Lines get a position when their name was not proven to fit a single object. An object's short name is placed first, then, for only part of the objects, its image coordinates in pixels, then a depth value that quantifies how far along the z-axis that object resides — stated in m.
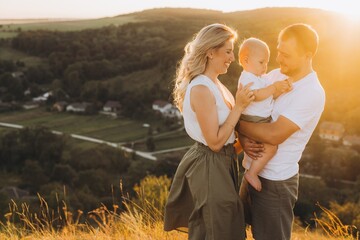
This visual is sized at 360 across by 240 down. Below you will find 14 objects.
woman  2.19
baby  2.25
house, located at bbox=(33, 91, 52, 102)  64.68
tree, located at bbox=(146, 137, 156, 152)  43.03
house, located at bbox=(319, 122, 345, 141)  45.19
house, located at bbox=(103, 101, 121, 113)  60.88
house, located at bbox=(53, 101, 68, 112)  60.75
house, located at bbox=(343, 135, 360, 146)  44.09
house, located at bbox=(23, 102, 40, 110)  61.69
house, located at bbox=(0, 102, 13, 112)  60.24
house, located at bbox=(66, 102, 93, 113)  59.56
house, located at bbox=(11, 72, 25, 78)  71.44
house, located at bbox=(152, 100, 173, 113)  60.04
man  2.19
